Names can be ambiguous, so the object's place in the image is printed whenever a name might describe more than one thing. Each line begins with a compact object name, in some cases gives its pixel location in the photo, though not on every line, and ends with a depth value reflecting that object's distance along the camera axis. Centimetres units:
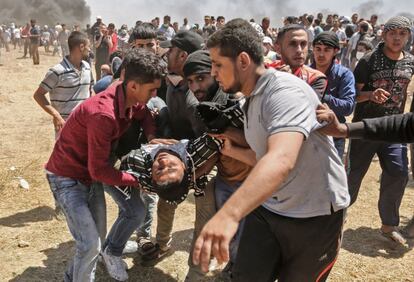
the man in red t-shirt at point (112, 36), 1256
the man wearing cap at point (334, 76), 396
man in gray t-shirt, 149
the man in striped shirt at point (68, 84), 456
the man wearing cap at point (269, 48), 602
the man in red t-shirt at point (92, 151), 278
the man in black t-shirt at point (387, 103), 414
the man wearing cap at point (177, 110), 324
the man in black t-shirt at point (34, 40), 2012
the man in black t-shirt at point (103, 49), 1230
